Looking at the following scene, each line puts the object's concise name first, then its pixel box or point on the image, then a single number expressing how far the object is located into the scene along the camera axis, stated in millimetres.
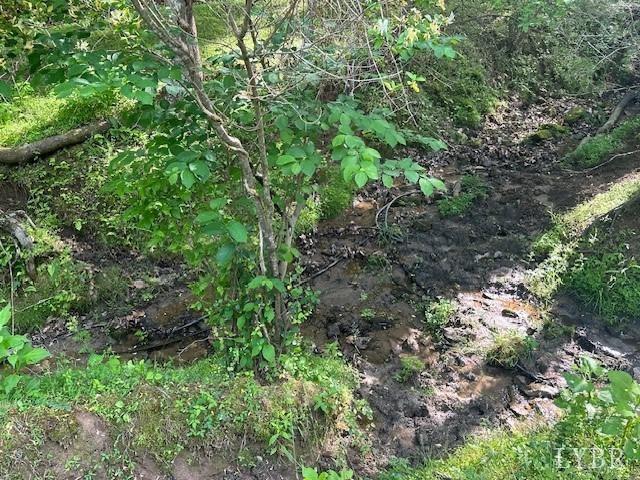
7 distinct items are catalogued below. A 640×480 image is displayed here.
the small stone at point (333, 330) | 4993
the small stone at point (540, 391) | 4371
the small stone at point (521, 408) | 4223
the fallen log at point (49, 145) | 6277
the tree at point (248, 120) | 2674
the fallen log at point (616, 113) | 8375
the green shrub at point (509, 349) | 4684
